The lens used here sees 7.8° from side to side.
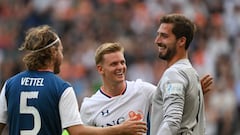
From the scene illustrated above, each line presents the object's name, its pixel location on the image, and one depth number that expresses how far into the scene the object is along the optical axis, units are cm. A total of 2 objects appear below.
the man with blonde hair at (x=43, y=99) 1516
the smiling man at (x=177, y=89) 1537
